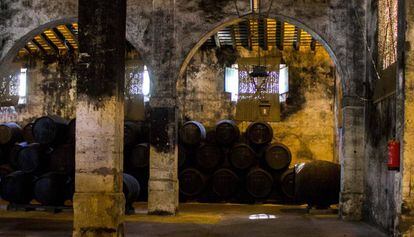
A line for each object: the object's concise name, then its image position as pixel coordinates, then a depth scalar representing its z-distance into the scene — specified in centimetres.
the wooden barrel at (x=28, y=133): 1611
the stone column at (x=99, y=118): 736
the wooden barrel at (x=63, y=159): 1327
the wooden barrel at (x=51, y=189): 1251
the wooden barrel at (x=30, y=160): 1334
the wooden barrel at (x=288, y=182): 1543
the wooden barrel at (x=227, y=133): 1584
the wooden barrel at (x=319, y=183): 1292
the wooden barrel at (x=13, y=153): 1484
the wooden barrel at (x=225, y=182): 1566
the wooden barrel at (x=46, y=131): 1344
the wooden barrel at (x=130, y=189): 1234
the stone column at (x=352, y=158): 1189
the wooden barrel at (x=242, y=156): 1571
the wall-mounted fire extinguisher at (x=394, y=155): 757
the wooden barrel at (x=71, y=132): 1372
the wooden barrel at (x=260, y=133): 1595
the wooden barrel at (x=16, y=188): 1284
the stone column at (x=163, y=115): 1220
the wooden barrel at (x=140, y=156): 1494
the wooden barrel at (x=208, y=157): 1573
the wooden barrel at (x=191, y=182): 1551
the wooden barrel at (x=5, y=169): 1579
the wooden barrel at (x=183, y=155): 1540
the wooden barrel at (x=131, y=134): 1498
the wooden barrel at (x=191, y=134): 1552
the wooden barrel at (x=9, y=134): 1599
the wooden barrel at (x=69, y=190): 1271
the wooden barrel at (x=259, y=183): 1545
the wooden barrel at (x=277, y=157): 1555
